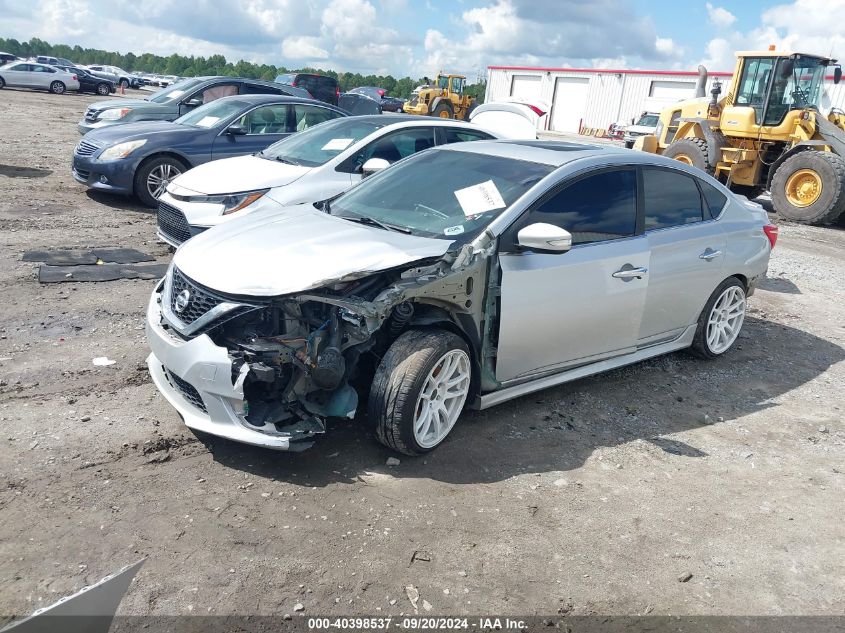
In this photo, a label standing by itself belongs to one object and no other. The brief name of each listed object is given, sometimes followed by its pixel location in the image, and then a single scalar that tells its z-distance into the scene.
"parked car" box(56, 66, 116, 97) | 38.28
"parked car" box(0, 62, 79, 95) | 35.06
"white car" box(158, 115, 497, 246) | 6.97
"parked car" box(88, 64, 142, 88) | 51.03
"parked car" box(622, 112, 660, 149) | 27.43
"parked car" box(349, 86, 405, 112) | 41.84
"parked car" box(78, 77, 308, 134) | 12.96
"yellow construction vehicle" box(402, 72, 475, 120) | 30.80
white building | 41.41
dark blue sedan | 9.30
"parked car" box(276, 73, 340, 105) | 20.36
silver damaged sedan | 3.55
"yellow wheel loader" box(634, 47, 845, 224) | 13.08
